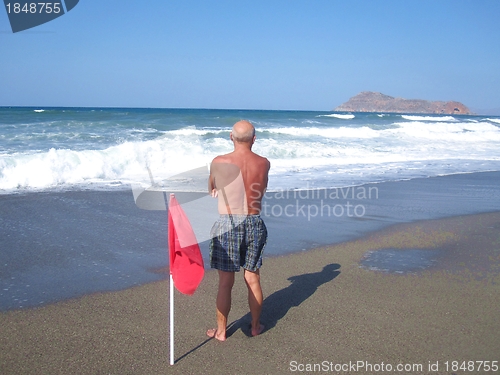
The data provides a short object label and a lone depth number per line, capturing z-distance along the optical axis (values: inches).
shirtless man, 135.9
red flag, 129.1
